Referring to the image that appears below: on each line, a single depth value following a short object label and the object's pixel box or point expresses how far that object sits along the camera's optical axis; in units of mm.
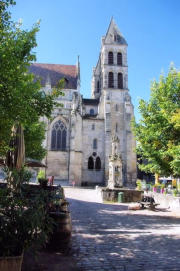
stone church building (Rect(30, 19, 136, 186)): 33250
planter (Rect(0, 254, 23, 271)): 2674
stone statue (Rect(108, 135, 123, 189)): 18814
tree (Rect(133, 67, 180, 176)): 10617
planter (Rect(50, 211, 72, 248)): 4789
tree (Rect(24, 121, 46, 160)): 12531
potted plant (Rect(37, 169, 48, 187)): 12355
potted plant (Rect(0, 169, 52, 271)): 2762
